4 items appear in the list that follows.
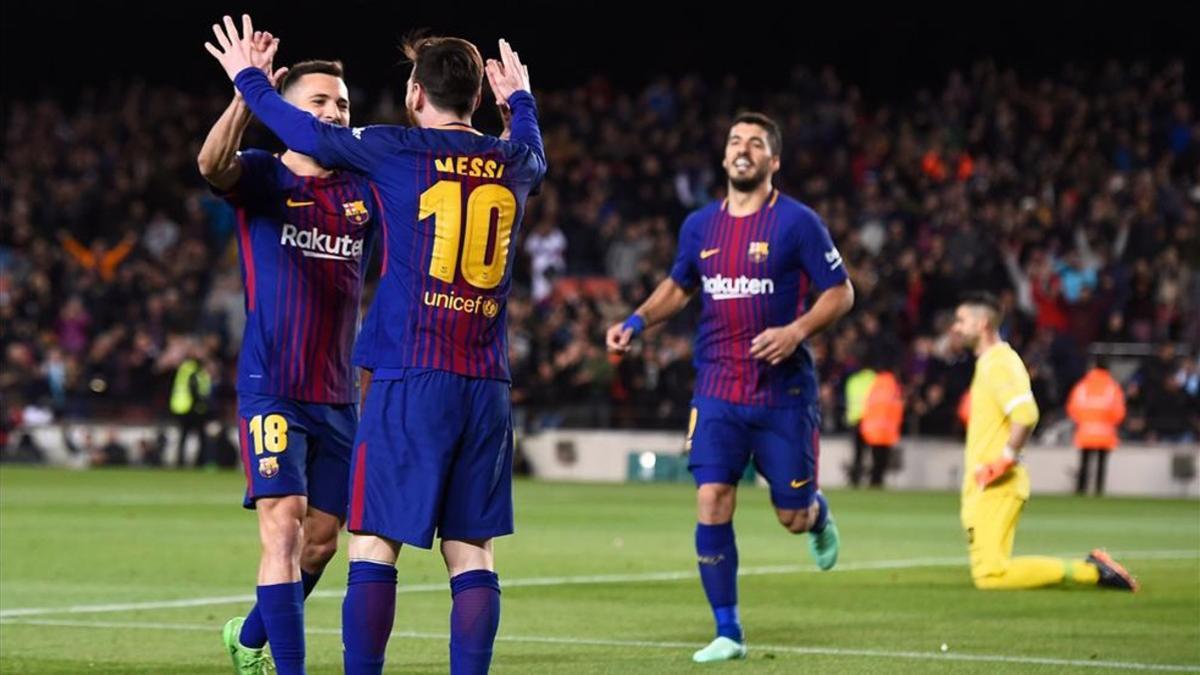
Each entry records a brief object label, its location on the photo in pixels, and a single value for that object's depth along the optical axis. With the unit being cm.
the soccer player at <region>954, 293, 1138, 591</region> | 2670
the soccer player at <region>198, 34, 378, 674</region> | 1525
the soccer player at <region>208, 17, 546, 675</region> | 1297
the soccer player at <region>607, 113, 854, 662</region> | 1980
